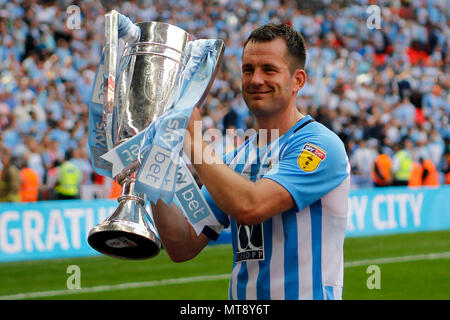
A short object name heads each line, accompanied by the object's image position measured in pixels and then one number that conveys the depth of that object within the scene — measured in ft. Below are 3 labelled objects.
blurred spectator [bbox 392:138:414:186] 50.85
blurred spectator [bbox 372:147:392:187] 50.19
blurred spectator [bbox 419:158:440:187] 51.80
